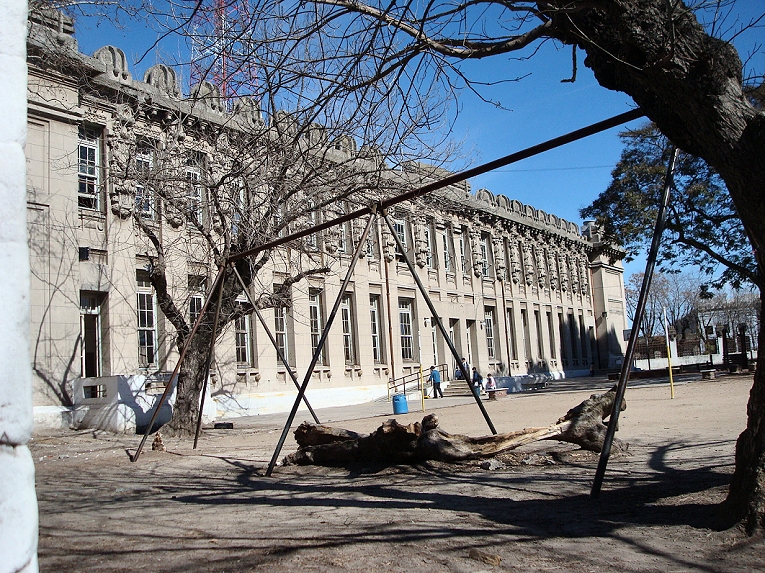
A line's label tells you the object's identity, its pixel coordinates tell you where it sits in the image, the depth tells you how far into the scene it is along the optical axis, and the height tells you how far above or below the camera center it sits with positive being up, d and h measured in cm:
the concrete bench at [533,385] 3666 -155
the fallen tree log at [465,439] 830 -96
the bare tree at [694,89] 449 +178
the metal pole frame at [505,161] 619 +199
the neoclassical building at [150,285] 1697 +308
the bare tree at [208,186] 1309 +367
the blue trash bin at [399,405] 2180 -126
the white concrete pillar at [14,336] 177 +14
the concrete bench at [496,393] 2748 -146
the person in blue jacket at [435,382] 2974 -84
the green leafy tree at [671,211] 2495 +523
